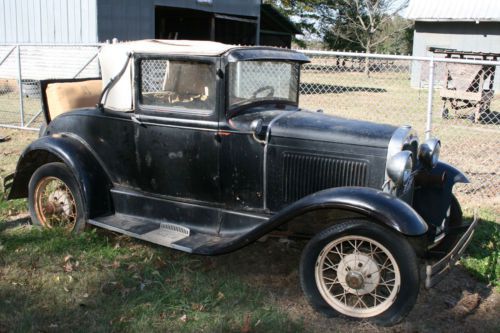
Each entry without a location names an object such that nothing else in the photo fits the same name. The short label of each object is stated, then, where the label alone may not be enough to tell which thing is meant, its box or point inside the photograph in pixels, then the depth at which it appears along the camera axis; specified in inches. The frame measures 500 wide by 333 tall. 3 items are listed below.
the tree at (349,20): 1370.6
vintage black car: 138.2
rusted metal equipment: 488.1
